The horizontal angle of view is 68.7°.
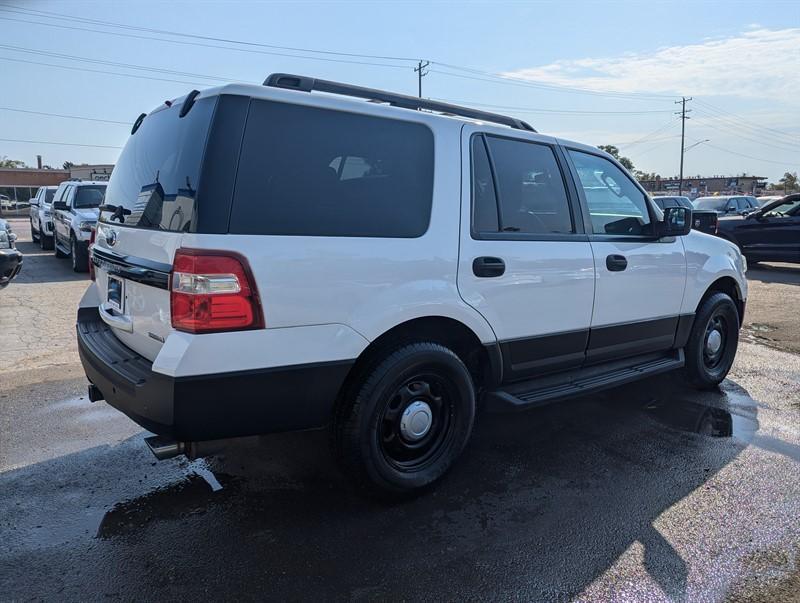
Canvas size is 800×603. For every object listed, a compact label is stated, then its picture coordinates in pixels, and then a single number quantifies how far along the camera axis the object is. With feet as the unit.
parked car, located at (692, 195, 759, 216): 76.07
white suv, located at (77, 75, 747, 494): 8.42
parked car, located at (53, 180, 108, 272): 37.60
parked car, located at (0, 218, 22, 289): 23.07
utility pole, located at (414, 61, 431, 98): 167.30
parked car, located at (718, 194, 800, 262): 42.09
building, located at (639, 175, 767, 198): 223.63
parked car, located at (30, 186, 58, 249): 51.93
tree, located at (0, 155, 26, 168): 271.39
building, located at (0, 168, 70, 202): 177.88
